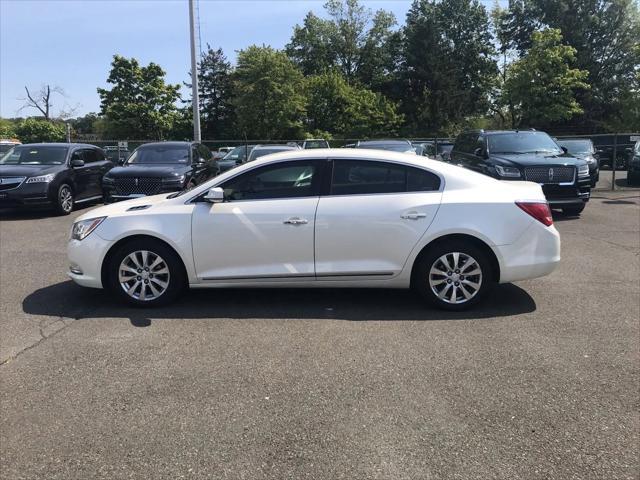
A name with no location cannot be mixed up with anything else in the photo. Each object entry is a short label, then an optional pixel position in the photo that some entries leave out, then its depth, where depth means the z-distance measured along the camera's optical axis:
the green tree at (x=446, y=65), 55.53
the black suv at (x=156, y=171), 11.88
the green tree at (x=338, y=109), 45.66
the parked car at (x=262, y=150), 16.81
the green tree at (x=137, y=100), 50.41
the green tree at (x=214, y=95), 60.03
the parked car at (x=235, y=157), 17.54
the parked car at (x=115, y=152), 24.57
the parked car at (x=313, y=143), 23.44
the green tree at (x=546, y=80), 39.19
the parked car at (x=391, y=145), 15.00
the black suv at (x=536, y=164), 11.23
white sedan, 5.43
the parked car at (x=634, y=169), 18.06
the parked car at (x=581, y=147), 16.81
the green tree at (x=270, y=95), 42.69
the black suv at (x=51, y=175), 11.95
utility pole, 22.14
